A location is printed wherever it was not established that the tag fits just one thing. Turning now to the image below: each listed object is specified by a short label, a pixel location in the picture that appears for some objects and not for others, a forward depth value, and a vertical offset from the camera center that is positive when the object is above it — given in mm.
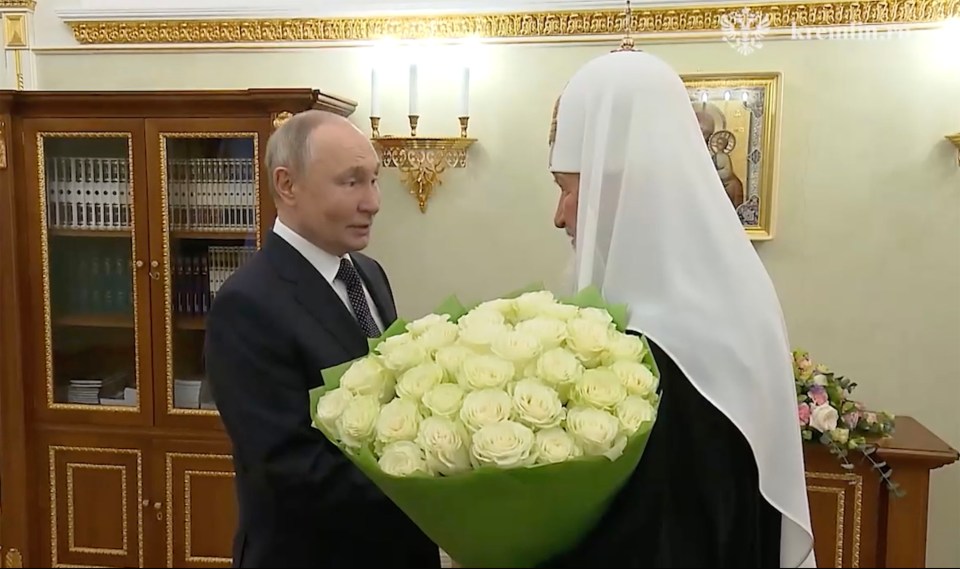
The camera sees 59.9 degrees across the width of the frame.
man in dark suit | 1366 -219
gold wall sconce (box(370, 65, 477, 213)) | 3148 +299
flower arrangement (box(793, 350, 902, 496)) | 2412 -541
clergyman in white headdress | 1056 -122
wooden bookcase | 3023 -334
